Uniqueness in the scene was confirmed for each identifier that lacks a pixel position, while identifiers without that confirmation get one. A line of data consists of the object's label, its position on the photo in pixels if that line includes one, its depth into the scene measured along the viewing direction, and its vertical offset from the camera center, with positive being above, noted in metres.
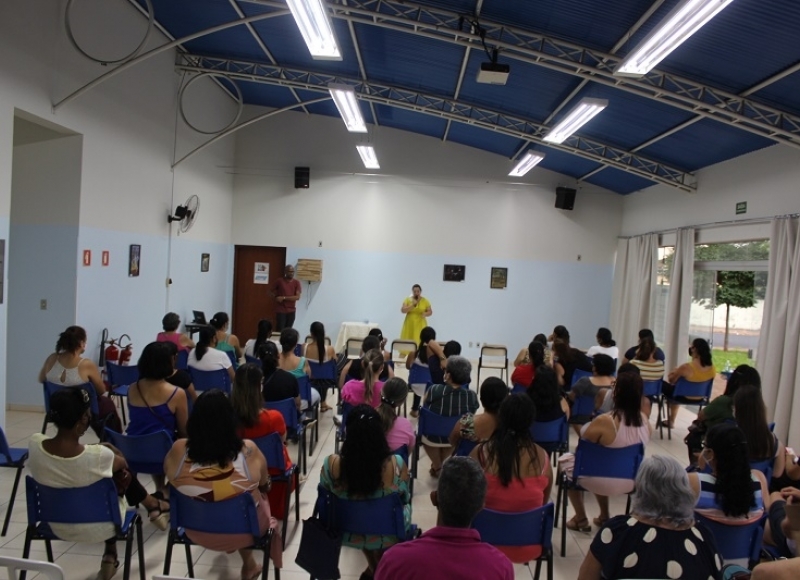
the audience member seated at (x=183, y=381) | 3.93 -0.90
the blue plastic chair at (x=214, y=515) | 2.35 -1.11
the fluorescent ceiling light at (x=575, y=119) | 5.44 +1.91
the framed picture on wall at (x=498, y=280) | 10.83 +0.04
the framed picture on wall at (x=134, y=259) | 6.88 -0.01
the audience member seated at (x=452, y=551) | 1.55 -0.81
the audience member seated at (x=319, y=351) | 5.45 -0.85
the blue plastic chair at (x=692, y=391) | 5.71 -1.04
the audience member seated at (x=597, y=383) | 4.70 -0.85
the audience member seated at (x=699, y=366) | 5.65 -0.76
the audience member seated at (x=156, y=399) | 3.29 -0.86
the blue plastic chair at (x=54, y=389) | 3.95 -1.01
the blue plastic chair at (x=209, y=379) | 4.76 -1.03
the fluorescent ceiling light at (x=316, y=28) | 4.15 +2.03
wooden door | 10.91 -0.41
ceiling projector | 5.20 +2.03
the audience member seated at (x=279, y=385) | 4.07 -0.89
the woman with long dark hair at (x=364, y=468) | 2.35 -0.87
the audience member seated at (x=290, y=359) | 4.76 -0.81
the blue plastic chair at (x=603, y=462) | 3.29 -1.07
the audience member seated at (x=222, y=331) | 5.69 -0.74
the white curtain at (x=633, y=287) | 9.16 +0.07
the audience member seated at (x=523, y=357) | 5.61 -0.78
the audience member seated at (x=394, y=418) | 3.20 -0.86
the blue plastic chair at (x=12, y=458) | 3.11 -1.24
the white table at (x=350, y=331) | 10.34 -1.13
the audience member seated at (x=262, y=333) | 5.64 -0.70
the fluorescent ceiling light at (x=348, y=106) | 6.16 +2.12
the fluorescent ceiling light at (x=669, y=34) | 3.54 +1.88
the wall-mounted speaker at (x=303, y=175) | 10.59 +1.86
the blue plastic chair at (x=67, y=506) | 2.40 -1.13
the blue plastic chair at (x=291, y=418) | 3.89 -1.11
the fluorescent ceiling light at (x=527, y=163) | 8.23 +1.99
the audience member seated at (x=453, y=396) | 4.02 -0.88
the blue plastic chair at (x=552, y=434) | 3.88 -1.10
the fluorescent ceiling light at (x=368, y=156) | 8.79 +2.03
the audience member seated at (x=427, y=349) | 5.70 -0.77
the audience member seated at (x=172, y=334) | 5.64 -0.79
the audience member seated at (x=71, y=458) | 2.38 -0.91
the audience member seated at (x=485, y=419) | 3.29 -0.87
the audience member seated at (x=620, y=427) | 3.34 -0.87
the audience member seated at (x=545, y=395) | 3.82 -0.78
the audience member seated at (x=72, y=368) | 3.98 -0.85
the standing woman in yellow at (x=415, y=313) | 8.91 -0.61
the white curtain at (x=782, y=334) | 5.38 -0.36
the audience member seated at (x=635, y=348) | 6.32 -0.74
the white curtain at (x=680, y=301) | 7.75 -0.11
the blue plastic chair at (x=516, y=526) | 2.36 -1.08
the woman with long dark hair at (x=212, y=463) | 2.43 -0.92
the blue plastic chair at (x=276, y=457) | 3.08 -1.11
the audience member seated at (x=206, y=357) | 4.74 -0.83
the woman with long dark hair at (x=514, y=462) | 2.58 -0.89
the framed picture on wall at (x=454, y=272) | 10.83 +0.13
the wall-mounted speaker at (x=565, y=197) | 10.50 +1.75
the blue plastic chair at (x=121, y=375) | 4.85 -1.06
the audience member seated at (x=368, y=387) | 4.07 -0.87
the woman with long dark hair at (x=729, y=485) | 2.39 -0.85
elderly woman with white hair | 1.86 -0.87
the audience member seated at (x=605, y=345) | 6.17 -0.66
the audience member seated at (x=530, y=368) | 4.95 -0.78
